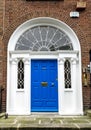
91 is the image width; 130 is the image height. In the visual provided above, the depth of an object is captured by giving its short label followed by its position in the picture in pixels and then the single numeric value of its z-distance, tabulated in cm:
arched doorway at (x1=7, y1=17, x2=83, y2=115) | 449
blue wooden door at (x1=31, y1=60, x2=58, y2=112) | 454
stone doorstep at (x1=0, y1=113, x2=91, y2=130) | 309
